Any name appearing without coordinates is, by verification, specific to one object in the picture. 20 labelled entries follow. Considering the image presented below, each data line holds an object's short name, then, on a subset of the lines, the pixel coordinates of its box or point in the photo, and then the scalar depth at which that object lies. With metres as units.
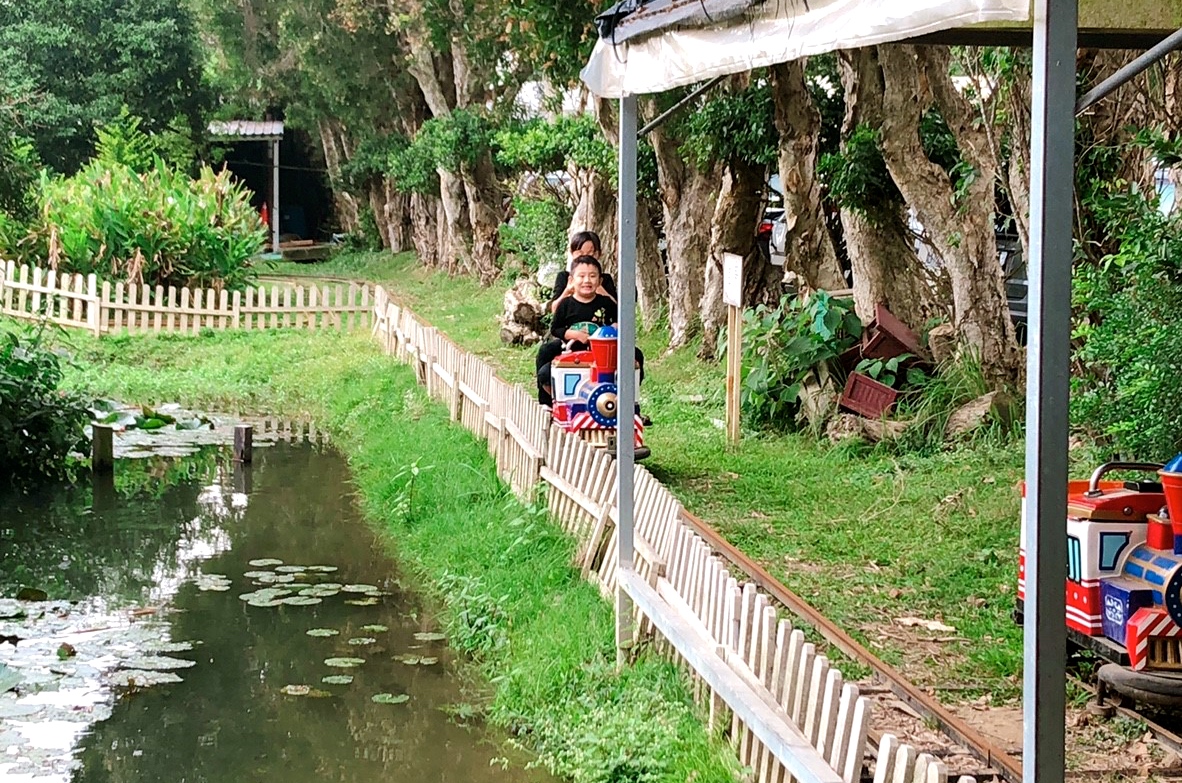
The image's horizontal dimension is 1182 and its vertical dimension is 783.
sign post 10.50
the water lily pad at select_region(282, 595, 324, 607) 9.29
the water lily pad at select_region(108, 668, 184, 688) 7.65
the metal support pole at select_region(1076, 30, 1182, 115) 3.23
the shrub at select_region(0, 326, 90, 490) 12.60
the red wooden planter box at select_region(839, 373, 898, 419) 11.15
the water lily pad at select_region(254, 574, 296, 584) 9.80
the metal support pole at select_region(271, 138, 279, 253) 40.03
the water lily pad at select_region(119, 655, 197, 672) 7.97
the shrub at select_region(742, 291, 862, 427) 11.83
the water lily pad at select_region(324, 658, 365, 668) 8.07
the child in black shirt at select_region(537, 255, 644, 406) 10.12
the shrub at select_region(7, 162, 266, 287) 22.81
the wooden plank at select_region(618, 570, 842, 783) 4.50
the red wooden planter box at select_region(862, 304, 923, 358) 11.68
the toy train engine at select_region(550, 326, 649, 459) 9.89
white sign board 10.45
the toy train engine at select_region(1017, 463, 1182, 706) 5.23
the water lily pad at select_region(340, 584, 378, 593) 9.60
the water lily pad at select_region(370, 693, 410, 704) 7.48
